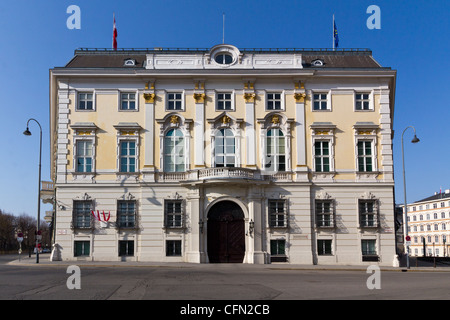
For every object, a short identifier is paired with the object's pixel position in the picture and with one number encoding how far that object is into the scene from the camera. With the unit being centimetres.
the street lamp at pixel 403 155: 3319
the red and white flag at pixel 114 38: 4149
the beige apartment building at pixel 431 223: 11456
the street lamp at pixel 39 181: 3395
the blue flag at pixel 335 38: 4119
